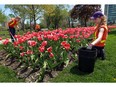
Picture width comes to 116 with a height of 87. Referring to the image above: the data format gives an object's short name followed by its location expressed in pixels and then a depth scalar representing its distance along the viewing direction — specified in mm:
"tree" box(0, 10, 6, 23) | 15140
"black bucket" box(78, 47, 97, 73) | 1866
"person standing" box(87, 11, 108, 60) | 2026
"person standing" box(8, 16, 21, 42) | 3660
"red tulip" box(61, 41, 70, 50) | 2012
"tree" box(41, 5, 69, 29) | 17733
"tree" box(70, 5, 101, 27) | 11222
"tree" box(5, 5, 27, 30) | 11838
